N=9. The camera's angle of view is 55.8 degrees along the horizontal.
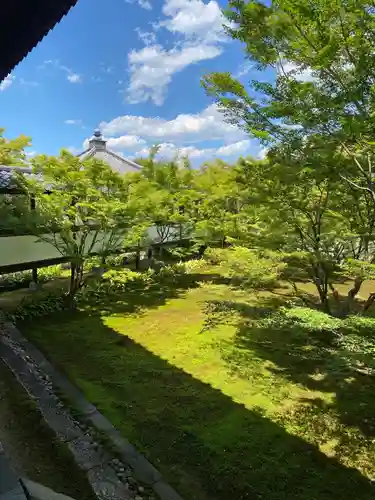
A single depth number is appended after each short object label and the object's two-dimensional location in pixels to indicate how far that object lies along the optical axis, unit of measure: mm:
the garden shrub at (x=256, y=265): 6391
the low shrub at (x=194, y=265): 13147
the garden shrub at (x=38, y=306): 7423
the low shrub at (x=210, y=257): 12602
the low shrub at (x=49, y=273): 10109
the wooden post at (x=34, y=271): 8016
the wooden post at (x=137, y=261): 12286
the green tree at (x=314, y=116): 3951
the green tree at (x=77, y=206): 7609
